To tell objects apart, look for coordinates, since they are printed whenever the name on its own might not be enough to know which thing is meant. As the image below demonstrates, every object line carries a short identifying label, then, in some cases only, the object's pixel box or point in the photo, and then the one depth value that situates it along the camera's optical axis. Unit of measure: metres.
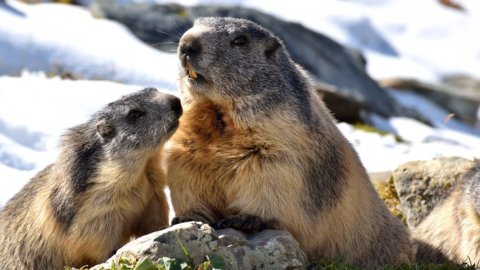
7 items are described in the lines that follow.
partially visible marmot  11.12
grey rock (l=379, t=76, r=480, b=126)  27.83
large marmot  9.05
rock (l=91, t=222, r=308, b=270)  8.06
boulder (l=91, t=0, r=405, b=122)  20.88
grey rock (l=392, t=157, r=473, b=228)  12.74
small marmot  9.41
